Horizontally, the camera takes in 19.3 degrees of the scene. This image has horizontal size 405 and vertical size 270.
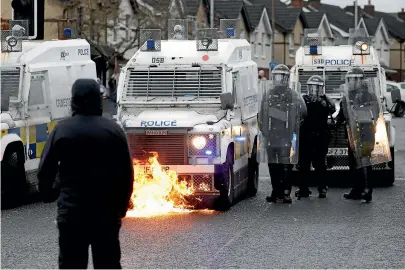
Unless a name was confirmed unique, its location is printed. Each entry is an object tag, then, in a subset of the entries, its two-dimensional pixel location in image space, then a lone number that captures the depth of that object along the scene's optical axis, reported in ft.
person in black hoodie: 26.05
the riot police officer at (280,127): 60.75
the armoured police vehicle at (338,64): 70.64
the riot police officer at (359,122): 61.72
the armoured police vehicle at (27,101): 57.80
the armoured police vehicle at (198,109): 55.06
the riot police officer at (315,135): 62.34
